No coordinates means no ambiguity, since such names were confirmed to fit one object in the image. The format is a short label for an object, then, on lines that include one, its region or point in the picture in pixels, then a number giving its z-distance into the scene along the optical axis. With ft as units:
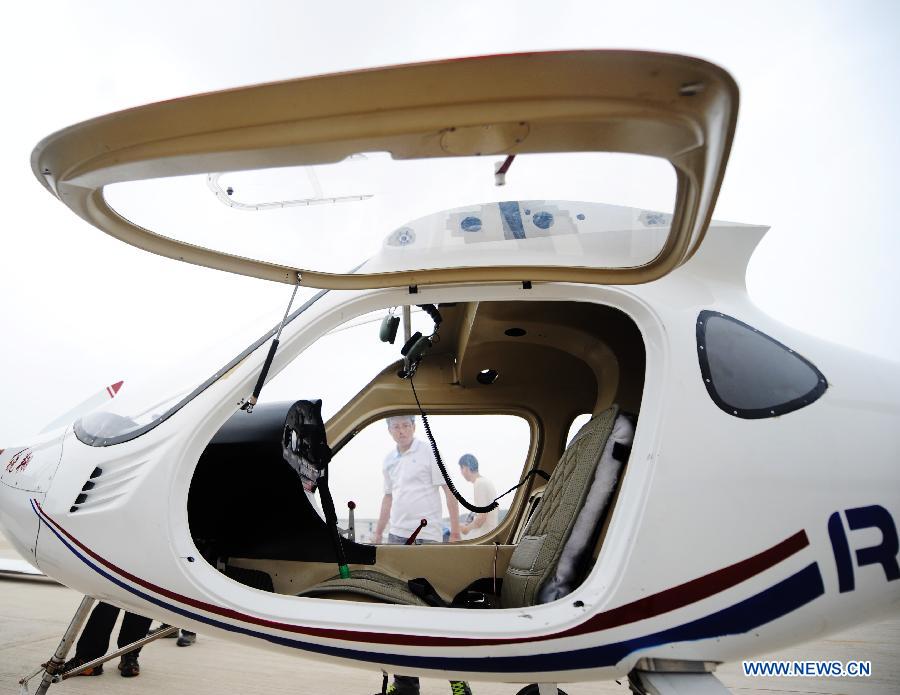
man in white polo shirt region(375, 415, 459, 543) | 10.81
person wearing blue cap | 10.65
